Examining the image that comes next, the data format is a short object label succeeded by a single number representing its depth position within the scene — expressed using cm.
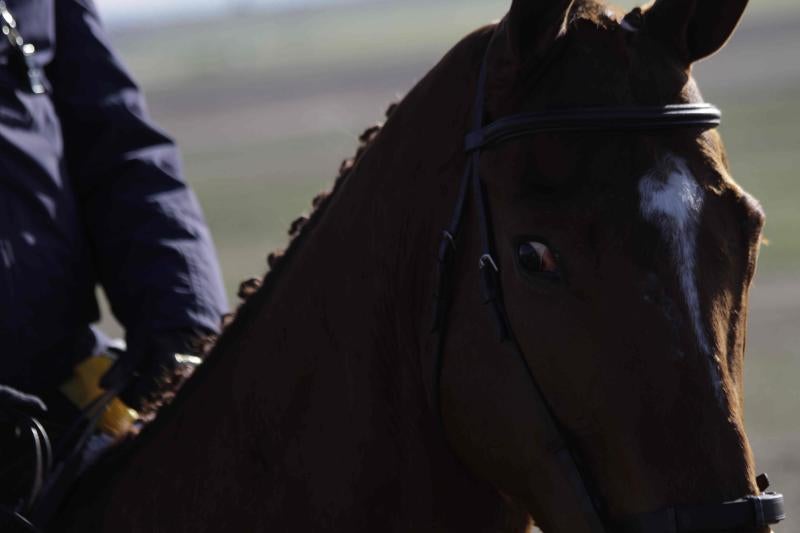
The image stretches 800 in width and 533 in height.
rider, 676
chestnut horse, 500
